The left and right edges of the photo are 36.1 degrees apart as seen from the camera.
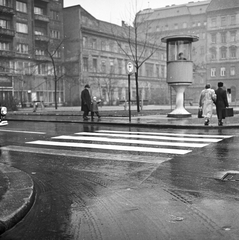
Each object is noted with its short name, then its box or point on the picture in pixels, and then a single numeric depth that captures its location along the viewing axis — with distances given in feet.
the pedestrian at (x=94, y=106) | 67.23
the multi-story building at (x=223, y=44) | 236.43
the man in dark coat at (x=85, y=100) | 66.85
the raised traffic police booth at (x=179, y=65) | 68.44
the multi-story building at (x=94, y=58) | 198.70
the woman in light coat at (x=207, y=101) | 51.34
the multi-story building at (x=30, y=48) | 172.04
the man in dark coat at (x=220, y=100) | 51.31
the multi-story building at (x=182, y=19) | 305.73
